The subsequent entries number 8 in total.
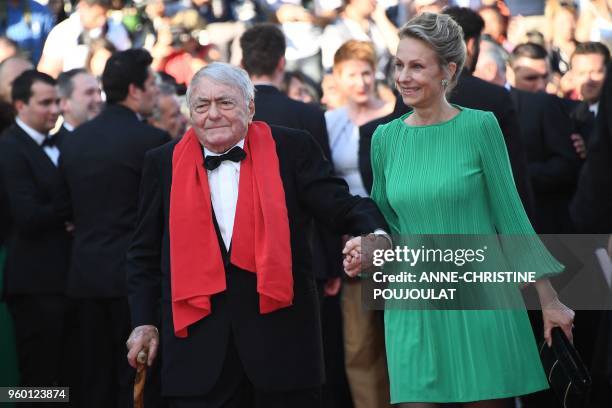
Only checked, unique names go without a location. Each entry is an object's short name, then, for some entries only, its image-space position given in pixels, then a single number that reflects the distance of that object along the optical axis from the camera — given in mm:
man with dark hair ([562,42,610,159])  20187
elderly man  11172
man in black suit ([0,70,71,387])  17391
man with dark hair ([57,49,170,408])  16312
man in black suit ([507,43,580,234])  18656
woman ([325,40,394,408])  17656
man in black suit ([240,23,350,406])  16250
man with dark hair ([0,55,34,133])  20078
